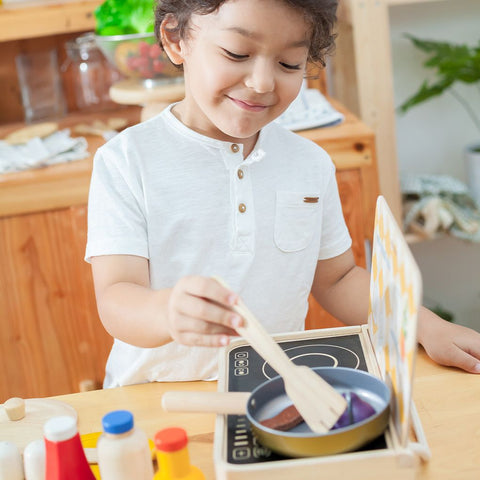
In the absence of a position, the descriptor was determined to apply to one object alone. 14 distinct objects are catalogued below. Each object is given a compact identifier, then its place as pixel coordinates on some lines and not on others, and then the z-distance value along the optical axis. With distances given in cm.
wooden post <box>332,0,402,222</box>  193
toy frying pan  63
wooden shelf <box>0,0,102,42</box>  211
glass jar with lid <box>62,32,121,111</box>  223
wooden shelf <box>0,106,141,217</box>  178
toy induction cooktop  62
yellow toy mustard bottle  67
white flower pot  223
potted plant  217
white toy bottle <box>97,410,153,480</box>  65
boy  92
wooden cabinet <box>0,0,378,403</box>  180
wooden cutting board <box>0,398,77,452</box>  87
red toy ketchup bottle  66
